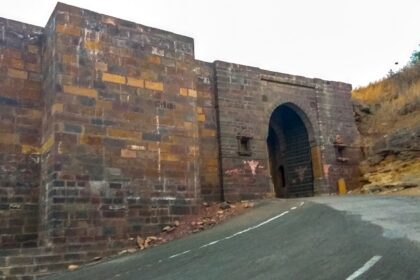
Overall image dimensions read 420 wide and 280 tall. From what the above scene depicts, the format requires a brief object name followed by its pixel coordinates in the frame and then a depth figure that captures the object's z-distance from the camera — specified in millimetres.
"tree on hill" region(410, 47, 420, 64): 27378
